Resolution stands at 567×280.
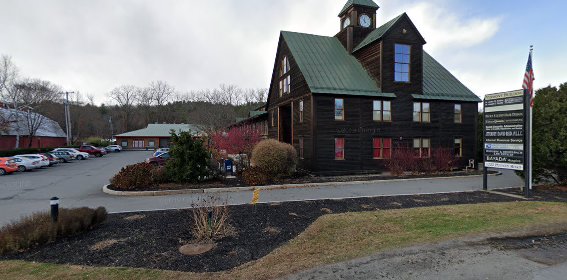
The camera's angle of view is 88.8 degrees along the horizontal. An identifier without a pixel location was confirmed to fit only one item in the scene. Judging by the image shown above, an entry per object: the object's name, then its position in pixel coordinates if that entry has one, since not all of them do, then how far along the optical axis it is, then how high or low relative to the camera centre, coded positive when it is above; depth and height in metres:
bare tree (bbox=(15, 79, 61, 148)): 40.50 +5.76
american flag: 12.26 +2.61
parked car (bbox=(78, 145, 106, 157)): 43.58 -1.56
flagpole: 12.02 -0.46
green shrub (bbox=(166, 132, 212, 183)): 14.70 -1.07
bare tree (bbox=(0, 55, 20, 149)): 37.25 +6.20
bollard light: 7.21 -1.76
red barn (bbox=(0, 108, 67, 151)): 38.79 +1.42
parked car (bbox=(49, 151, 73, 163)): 33.22 -1.86
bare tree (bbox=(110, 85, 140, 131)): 91.81 +10.75
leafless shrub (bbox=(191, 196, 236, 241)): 6.95 -2.16
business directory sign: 12.52 +0.42
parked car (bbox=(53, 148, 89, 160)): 35.81 -1.78
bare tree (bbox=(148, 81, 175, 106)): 96.56 +14.73
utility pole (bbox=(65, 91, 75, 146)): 49.46 +4.91
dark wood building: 20.24 +3.07
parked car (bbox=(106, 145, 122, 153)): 55.78 -1.74
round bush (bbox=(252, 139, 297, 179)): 16.31 -1.04
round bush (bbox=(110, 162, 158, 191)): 13.57 -1.86
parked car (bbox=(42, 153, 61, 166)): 28.94 -1.95
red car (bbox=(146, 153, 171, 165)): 25.20 -1.72
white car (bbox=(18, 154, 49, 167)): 24.84 -1.63
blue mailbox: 18.11 -1.66
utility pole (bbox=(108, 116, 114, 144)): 87.53 +3.35
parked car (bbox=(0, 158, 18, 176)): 22.06 -2.03
